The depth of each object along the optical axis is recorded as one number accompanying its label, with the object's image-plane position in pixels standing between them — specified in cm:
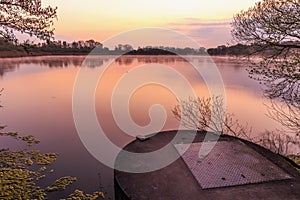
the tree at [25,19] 697
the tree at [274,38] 682
